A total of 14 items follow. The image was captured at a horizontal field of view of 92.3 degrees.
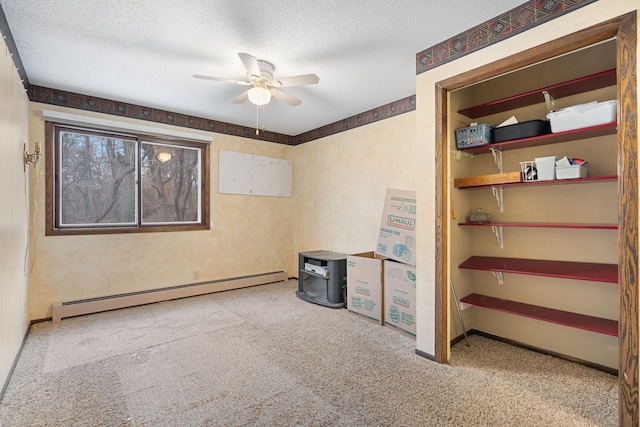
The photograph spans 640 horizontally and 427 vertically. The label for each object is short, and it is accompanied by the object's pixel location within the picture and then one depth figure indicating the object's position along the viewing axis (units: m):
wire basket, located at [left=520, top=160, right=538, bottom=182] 2.30
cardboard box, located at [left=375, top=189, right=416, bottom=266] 3.04
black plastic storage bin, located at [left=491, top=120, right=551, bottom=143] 2.26
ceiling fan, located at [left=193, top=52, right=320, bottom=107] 2.41
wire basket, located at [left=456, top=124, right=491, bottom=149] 2.53
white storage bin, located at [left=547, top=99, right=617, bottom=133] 1.89
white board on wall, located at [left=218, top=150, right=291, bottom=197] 4.50
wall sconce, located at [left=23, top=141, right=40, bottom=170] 2.61
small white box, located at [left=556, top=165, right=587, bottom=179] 2.08
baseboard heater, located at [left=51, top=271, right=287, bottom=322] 3.30
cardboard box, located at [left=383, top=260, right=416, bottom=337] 2.88
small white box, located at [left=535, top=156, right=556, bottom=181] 2.19
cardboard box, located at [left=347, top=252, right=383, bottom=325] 3.20
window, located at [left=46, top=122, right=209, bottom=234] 3.40
